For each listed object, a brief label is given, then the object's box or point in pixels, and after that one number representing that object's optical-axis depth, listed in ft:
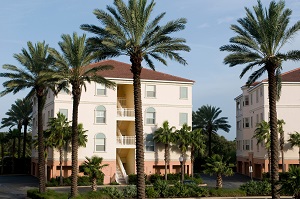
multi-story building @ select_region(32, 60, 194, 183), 169.17
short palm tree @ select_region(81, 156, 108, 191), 125.29
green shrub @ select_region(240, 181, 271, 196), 126.41
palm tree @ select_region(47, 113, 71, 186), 158.30
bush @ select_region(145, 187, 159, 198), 121.19
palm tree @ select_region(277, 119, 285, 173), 173.96
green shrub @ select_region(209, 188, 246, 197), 123.54
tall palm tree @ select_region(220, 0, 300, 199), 93.40
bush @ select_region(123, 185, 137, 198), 119.24
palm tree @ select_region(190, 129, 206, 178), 170.71
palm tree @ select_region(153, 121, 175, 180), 168.96
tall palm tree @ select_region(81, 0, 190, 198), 89.40
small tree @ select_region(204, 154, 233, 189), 126.82
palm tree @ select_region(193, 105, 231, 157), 238.68
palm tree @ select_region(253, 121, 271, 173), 173.65
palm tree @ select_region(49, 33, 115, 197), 107.55
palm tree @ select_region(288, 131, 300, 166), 176.24
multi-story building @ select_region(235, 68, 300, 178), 183.32
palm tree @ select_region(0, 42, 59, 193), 119.14
